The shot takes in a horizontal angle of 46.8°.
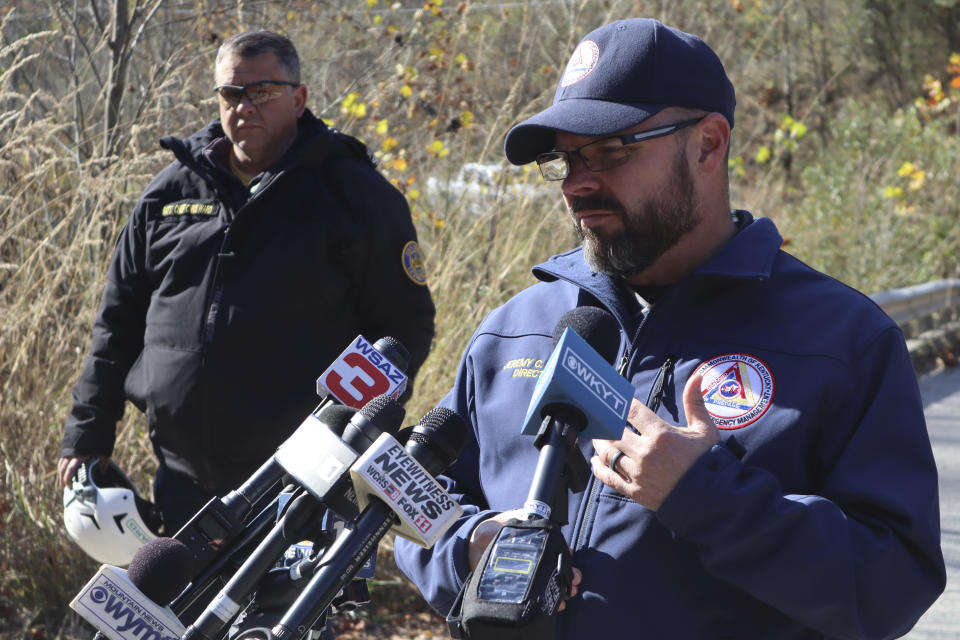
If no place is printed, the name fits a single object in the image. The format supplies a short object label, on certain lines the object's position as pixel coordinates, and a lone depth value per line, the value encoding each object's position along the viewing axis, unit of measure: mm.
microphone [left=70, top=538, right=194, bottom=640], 1526
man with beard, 1760
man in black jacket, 3721
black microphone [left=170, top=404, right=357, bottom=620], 1672
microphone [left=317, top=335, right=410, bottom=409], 1957
